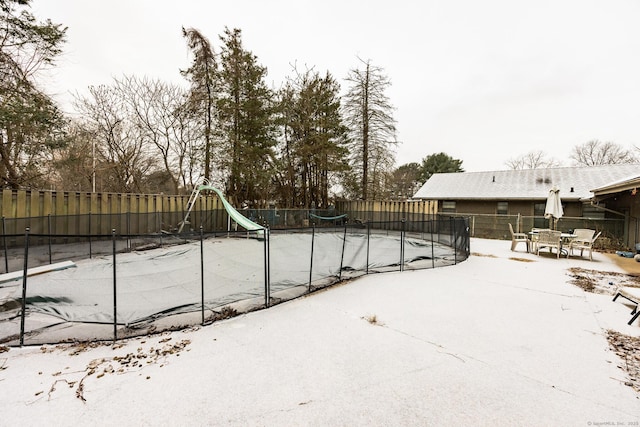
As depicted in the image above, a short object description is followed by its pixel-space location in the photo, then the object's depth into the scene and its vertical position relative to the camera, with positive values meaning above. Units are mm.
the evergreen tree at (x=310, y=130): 17312 +5402
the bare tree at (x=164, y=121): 16734 +5633
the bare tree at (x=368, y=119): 17812 +6268
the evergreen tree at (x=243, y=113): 15273 +5682
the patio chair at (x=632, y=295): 3734 -1240
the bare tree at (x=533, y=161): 33531 +6976
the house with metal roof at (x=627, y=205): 8420 +424
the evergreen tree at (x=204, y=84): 15177 +7326
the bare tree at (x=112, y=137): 15859 +4410
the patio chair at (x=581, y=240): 8512 -850
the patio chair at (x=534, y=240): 9234 -907
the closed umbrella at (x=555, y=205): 9473 +332
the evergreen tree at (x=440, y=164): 31172 +5733
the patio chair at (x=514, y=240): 9922 -1014
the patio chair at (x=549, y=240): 8641 -853
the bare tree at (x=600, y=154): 28739 +7052
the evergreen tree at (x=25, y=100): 8738 +3647
